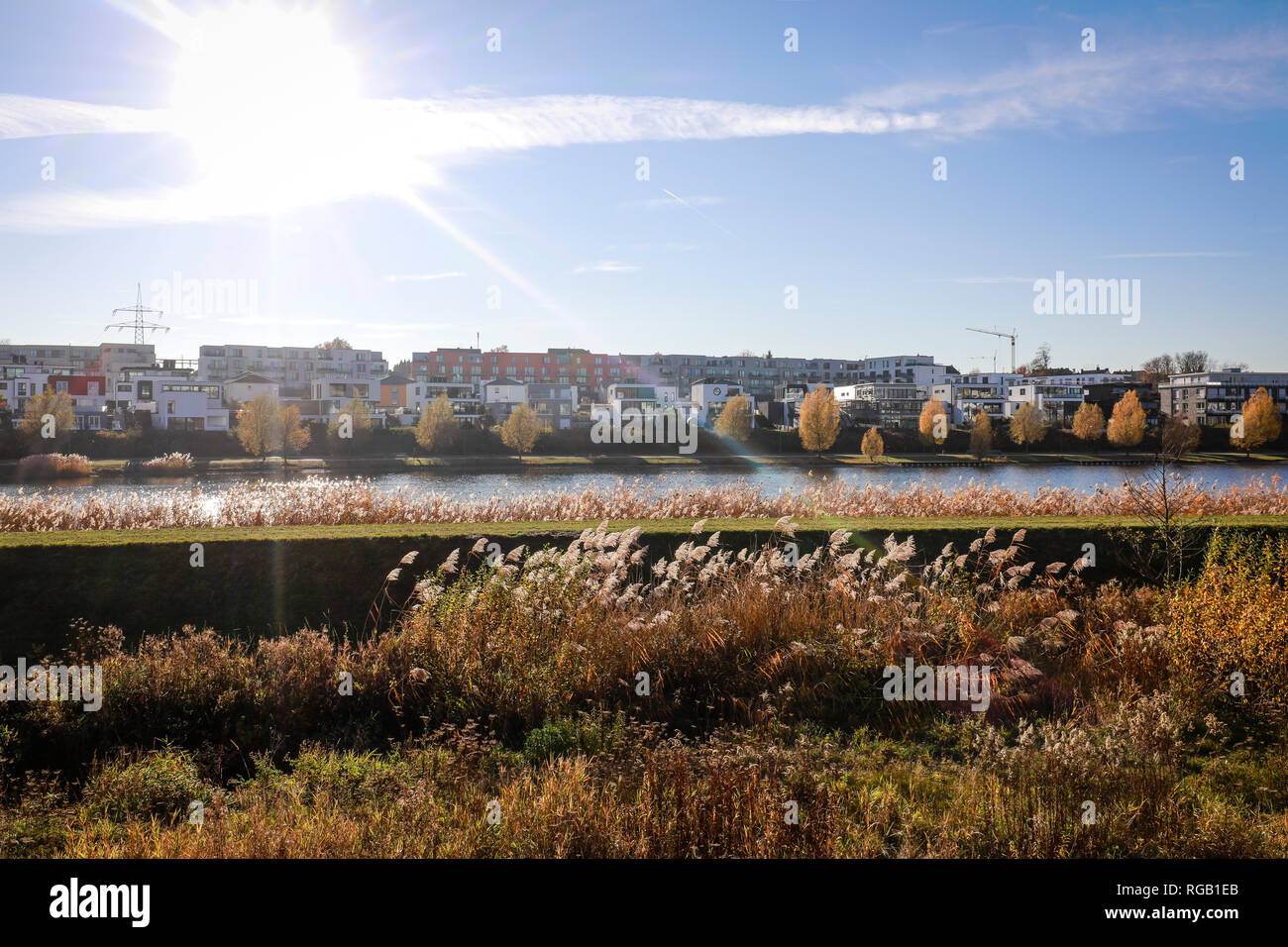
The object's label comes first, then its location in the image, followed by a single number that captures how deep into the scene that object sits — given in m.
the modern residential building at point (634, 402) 83.09
